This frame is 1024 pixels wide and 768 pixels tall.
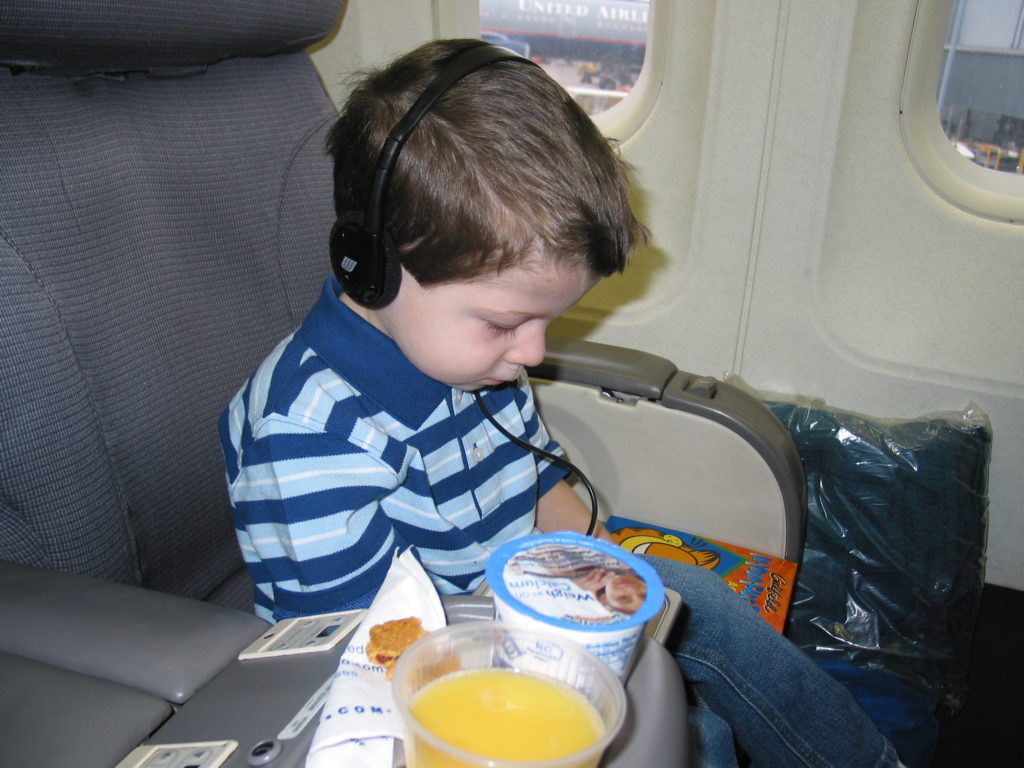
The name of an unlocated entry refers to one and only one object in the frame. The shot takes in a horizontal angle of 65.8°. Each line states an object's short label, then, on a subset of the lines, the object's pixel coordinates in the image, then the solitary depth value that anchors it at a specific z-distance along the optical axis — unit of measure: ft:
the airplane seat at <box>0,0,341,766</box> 2.09
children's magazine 3.79
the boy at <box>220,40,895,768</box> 2.62
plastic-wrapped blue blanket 5.29
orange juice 1.43
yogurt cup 1.59
